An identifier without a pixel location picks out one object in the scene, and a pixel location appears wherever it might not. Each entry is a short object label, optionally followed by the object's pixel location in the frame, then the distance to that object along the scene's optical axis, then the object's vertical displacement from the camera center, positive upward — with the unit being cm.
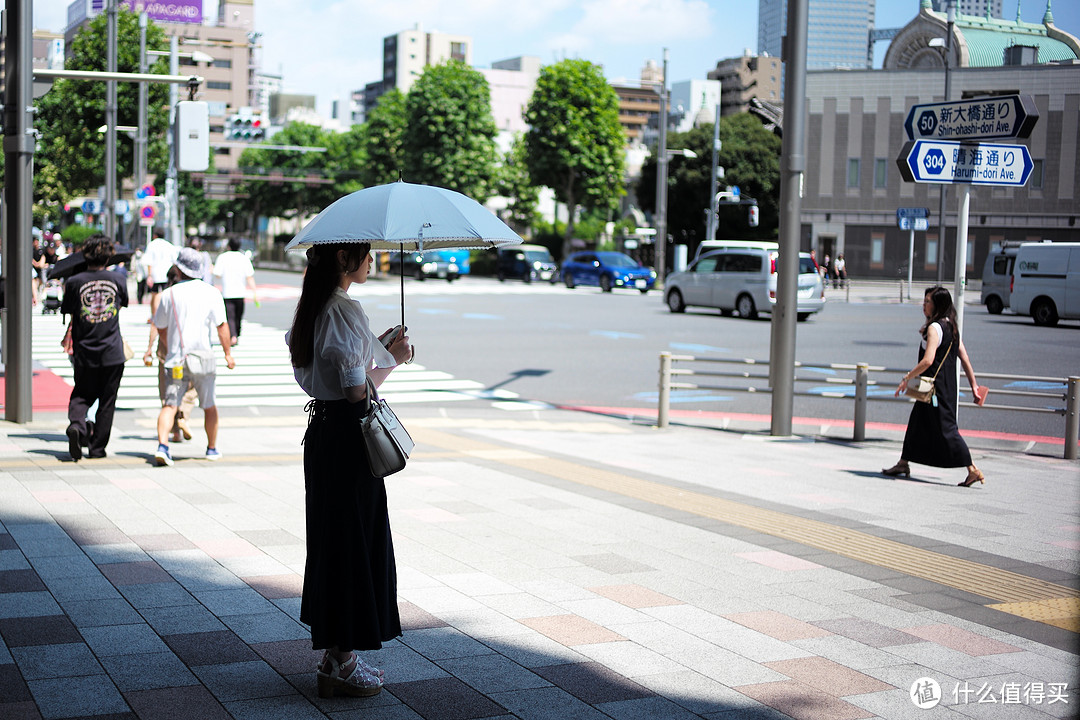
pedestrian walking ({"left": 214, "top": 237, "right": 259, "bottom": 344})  1755 -15
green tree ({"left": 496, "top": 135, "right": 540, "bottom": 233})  7250 +517
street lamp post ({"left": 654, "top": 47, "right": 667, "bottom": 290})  4994 +299
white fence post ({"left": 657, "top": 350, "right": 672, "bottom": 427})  1226 -124
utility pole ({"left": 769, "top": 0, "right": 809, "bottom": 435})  1134 +64
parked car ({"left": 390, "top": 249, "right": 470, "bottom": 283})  5103 +13
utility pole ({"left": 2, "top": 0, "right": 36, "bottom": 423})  1066 +35
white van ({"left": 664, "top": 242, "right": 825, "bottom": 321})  2811 -13
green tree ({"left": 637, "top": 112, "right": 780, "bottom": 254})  6906 +614
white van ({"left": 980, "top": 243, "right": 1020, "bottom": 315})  2959 +16
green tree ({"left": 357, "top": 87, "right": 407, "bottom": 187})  6956 +820
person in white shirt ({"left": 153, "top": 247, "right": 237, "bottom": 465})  858 -55
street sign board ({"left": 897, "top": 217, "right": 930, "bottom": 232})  3303 +187
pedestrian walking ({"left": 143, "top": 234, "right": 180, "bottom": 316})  1838 -1
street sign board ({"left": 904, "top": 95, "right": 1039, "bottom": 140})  910 +142
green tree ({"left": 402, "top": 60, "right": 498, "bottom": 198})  6525 +823
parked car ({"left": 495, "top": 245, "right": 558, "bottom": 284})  5284 +33
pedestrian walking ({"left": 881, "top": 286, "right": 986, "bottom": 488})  871 -88
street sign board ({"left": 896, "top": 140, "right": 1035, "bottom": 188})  959 +106
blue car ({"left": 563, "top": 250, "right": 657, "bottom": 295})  4403 +9
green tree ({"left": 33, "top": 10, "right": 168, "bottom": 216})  3794 +535
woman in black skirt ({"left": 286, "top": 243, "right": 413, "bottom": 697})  403 -87
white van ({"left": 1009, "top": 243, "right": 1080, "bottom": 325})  2494 +14
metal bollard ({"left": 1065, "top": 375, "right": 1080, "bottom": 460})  1031 -121
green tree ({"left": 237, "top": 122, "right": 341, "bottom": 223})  8488 +677
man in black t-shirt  867 -63
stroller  2439 -91
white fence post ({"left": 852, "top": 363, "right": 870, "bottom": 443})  1130 -125
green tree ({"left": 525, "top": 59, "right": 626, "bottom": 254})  6525 +830
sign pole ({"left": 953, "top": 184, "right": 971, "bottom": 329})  995 +33
